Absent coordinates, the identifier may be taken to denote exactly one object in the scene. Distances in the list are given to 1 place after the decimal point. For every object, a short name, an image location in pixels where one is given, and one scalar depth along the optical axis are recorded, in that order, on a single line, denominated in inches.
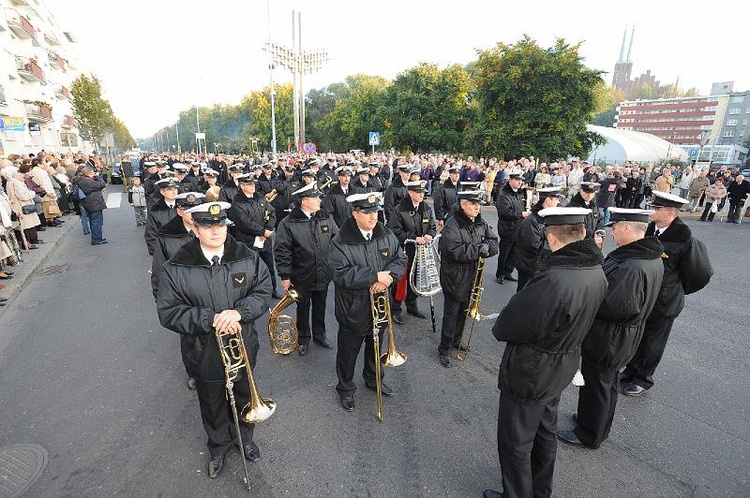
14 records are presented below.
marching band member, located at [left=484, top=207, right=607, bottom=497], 104.9
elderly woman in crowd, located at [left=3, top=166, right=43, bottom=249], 390.3
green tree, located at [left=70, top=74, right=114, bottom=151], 1549.0
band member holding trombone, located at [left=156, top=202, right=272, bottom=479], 120.7
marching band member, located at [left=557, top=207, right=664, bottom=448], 134.1
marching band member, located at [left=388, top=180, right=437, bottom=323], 255.0
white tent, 2155.5
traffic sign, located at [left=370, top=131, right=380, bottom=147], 1071.6
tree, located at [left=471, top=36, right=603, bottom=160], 932.0
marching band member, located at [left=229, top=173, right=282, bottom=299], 284.8
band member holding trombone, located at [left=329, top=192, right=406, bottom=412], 159.5
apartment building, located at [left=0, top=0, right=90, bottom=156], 1264.8
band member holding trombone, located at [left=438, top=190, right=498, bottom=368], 200.7
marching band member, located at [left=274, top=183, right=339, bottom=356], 213.9
